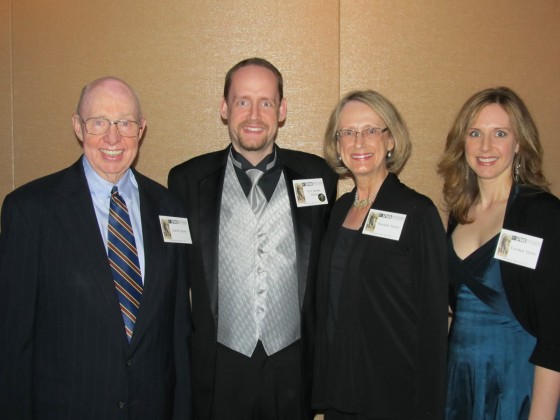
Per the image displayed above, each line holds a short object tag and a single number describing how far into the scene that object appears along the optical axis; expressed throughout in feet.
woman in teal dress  6.72
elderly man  6.27
